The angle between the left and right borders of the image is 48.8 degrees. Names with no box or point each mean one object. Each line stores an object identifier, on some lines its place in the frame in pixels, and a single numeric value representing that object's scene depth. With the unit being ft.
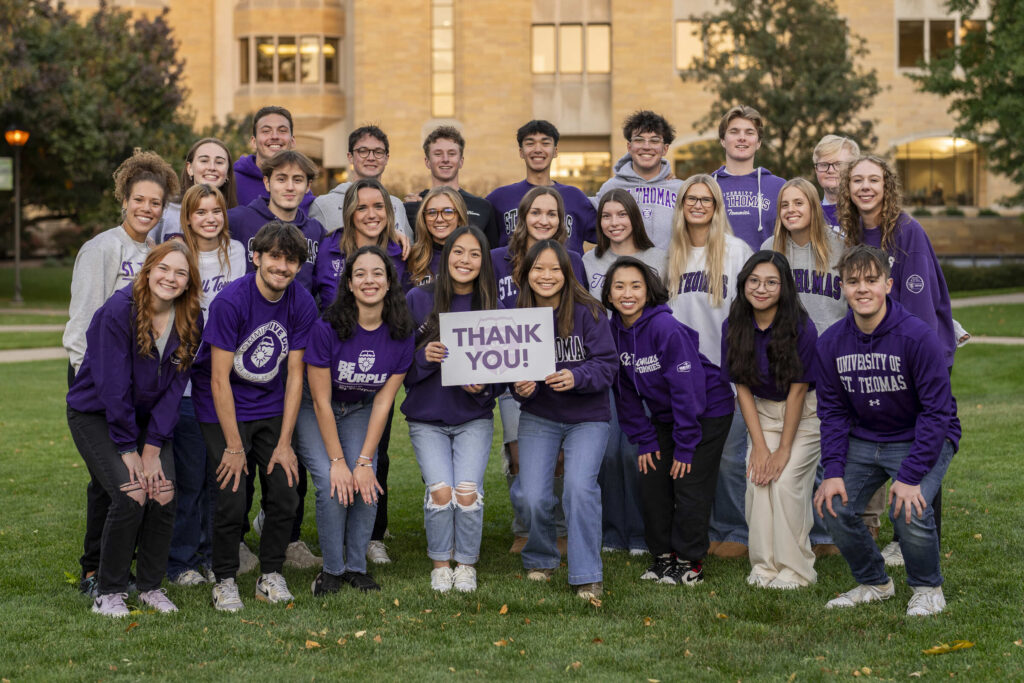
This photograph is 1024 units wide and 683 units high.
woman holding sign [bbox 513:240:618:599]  21.16
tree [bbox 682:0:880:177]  96.07
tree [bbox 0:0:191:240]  97.14
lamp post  93.91
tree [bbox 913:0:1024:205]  80.84
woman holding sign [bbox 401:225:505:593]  21.40
